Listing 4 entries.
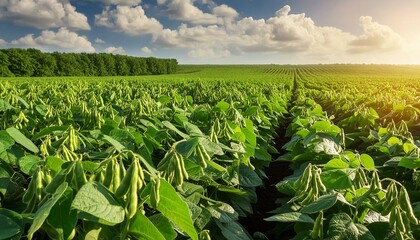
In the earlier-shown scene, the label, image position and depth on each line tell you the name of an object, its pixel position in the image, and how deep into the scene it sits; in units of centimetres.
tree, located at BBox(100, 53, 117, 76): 8125
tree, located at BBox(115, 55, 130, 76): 8388
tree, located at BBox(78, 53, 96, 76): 7550
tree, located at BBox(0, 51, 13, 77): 5903
